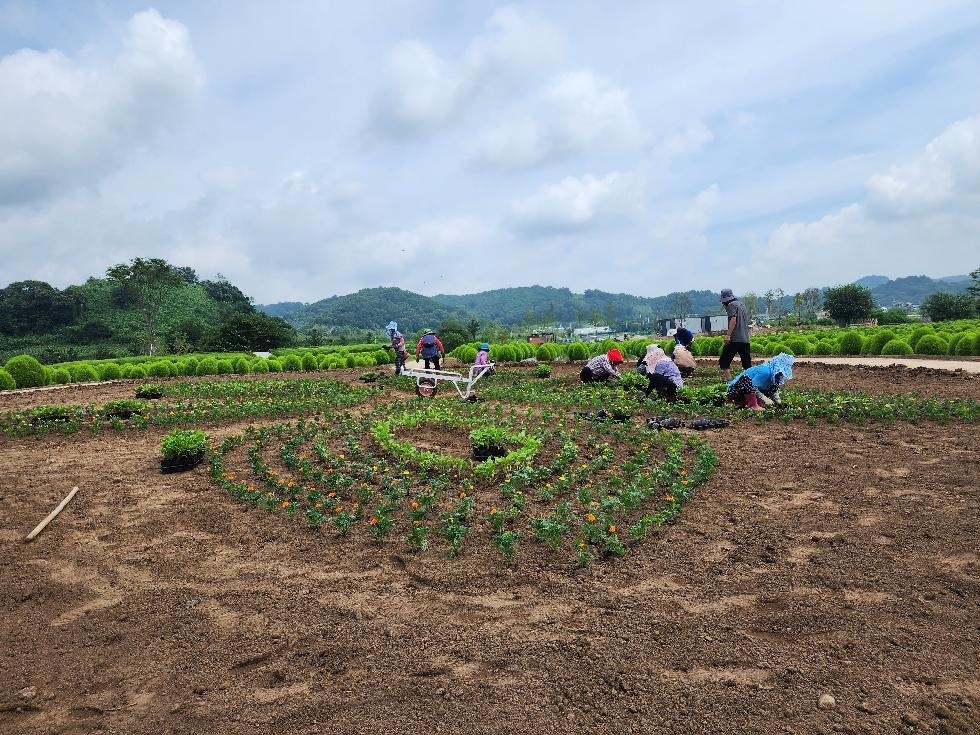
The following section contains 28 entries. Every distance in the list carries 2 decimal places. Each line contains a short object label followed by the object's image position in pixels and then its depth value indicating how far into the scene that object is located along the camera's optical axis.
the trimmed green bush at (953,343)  15.23
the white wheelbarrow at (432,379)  10.57
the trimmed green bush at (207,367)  18.56
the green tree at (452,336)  35.00
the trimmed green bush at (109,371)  17.90
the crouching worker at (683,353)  11.25
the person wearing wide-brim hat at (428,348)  13.02
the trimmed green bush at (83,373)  17.34
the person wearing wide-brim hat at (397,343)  14.46
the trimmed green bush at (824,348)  17.82
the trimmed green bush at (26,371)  15.61
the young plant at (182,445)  6.63
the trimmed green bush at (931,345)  15.51
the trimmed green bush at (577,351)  19.31
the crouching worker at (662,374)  9.68
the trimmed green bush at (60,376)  16.58
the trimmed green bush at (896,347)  15.59
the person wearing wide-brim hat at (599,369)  11.91
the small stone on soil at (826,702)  2.48
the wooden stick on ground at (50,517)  4.81
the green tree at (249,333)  36.81
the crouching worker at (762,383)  8.51
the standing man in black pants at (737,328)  10.48
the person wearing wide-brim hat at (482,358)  11.89
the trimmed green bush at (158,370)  17.95
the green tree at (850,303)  47.72
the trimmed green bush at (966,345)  14.73
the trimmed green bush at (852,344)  17.02
